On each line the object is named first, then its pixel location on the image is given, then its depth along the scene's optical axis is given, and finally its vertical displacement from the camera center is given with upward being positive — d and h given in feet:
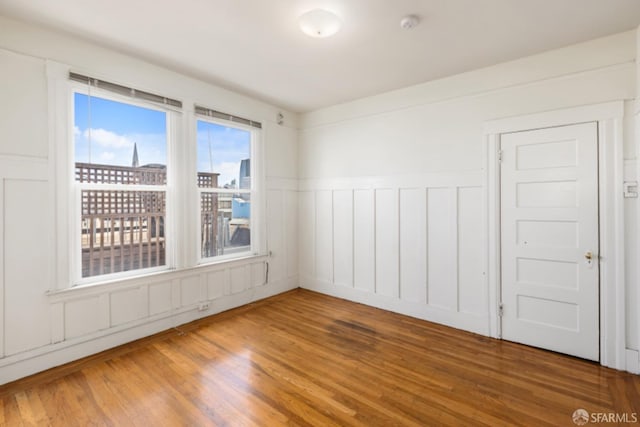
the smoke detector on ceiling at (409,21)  7.70 +4.90
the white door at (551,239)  8.88 -0.93
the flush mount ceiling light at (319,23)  7.48 +4.81
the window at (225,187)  12.39 +1.09
